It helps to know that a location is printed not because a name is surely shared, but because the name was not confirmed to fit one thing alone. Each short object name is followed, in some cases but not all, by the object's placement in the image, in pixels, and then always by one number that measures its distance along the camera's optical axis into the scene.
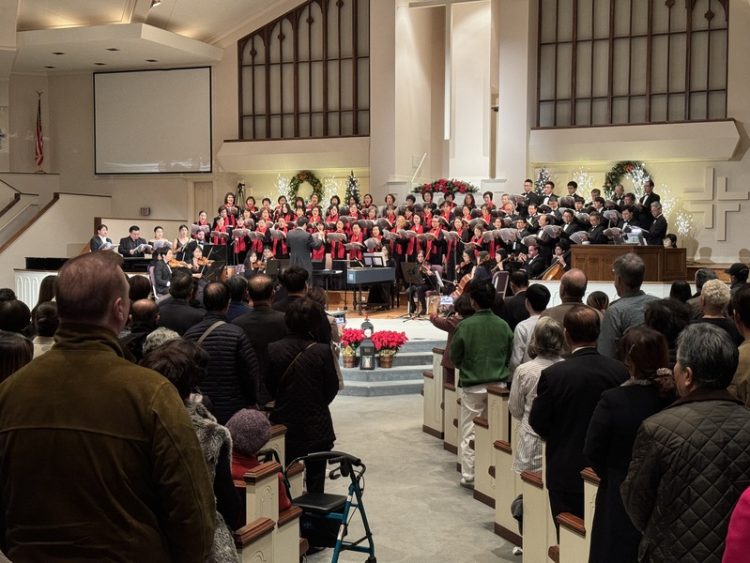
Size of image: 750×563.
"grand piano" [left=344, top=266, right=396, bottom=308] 12.20
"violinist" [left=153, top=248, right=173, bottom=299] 13.01
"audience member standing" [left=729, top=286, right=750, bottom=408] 3.20
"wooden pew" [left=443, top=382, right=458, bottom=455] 6.85
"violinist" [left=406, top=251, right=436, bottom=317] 12.77
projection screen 19.88
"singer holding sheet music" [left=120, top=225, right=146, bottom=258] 15.09
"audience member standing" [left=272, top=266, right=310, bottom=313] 5.13
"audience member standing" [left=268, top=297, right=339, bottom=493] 4.46
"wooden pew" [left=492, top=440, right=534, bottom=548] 4.96
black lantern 9.80
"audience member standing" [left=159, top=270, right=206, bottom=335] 5.02
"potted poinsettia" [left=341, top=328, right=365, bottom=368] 9.94
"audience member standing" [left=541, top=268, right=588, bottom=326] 4.68
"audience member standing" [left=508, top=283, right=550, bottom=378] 5.11
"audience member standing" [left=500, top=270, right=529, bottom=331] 6.12
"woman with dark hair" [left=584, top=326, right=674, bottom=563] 2.79
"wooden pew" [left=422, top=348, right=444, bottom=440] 7.45
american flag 20.55
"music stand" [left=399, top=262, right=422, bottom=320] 12.19
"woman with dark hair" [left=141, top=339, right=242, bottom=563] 2.25
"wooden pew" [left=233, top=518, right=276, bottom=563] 3.08
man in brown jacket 1.77
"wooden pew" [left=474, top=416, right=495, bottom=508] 5.54
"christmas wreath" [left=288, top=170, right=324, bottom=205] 19.62
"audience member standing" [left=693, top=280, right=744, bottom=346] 4.28
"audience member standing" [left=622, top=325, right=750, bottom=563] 2.21
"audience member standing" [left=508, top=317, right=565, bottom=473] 4.08
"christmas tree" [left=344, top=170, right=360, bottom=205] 18.64
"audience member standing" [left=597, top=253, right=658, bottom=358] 4.73
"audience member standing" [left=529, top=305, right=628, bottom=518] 3.50
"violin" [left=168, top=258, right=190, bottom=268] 13.35
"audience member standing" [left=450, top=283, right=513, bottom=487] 5.60
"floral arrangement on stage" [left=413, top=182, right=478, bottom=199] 16.45
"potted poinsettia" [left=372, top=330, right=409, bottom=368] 9.86
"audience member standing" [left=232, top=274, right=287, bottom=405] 4.90
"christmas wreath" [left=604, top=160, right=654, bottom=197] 16.91
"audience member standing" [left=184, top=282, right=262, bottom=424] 4.23
